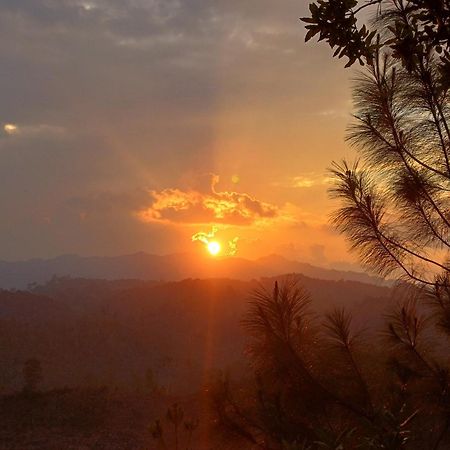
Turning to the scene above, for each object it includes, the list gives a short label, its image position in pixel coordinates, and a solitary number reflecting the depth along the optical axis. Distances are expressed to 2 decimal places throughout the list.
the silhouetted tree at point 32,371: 31.54
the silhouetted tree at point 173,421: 8.10
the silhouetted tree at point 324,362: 5.74
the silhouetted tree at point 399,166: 4.70
